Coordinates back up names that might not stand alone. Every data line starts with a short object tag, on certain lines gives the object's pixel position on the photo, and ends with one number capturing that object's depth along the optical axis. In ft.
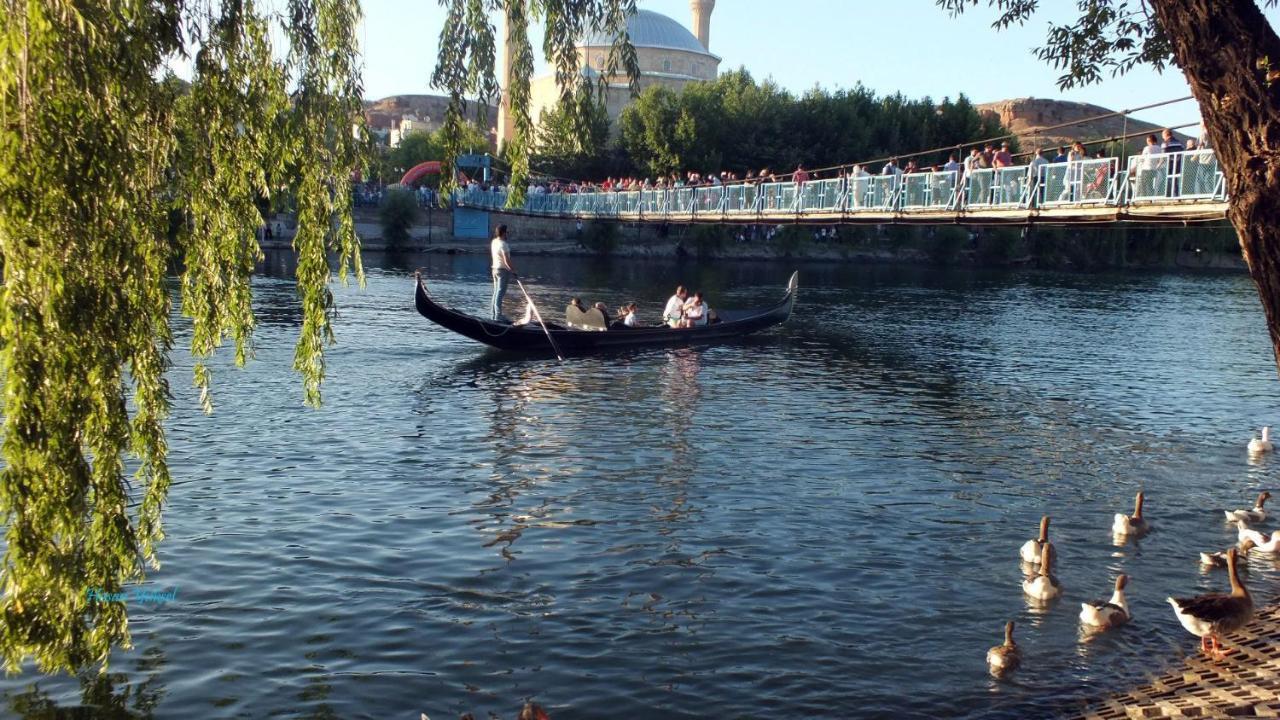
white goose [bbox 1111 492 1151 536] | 37.60
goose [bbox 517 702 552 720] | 19.85
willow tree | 14.79
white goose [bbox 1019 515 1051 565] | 34.42
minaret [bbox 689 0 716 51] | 326.44
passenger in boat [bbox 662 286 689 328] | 89.11
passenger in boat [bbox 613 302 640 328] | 86.53
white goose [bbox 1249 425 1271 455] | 50.90
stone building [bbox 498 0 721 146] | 296.30
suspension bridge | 56.39
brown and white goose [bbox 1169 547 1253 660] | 28.43
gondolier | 78.33
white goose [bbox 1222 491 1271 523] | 38.73
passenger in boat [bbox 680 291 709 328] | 88.79
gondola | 77.51
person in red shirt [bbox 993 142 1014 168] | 78.36
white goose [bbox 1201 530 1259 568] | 34.78
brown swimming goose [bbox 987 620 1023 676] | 26.99
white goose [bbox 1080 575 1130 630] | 29.68
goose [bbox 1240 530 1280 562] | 35.83
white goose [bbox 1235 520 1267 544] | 36.17
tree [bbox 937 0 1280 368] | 15.64
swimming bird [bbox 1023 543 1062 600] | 31.76
